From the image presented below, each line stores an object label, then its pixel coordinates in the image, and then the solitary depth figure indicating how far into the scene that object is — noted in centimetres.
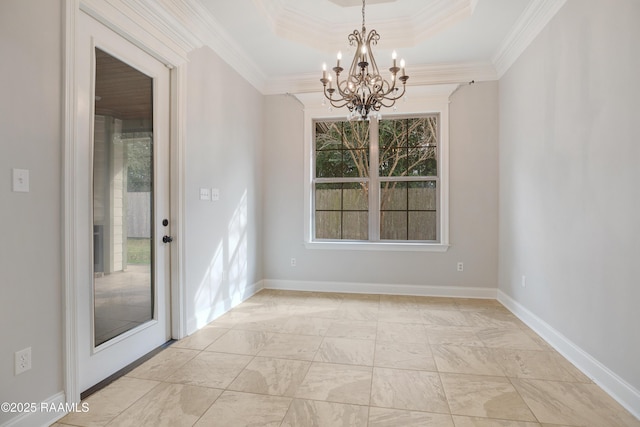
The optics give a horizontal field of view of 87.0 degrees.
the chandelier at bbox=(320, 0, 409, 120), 265
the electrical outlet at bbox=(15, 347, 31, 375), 166
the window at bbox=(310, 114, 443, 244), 456
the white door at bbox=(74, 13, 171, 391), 210
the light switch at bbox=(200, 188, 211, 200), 325
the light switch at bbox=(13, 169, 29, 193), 164
